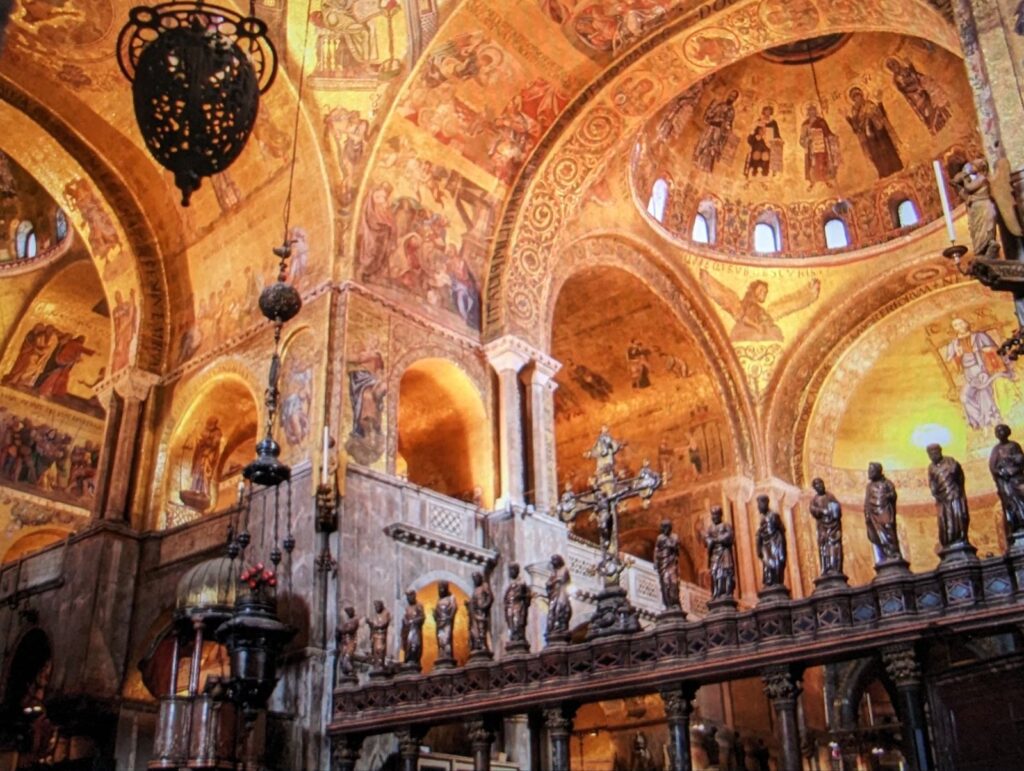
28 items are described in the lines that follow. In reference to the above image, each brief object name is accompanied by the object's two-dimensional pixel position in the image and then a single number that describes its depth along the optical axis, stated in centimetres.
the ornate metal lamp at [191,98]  634
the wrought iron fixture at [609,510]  956
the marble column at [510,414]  1459
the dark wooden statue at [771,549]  852
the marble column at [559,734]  891
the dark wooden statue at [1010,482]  753
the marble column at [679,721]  820
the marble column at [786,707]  768
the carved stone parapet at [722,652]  754
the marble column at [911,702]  720
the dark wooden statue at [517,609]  995
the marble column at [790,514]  1869
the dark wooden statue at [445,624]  1041
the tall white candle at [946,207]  885
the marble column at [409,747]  1011
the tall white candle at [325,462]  1250
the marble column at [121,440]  1515
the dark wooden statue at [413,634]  1075
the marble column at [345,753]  1083
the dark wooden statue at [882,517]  807
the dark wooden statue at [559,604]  966
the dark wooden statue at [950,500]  778
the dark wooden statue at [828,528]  834
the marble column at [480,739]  945
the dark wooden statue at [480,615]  1023
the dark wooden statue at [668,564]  906
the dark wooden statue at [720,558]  873
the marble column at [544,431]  1475
